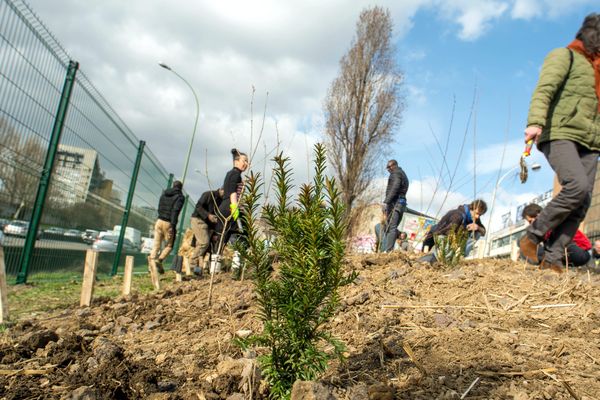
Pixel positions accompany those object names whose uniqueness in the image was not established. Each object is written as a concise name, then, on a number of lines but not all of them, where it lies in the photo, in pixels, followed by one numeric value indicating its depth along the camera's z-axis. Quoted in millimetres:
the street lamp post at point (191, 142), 19708
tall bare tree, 23219
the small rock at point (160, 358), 2355
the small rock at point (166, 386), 1943
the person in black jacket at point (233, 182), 6312
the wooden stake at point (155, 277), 6254
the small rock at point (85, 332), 2984
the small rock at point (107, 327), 3172
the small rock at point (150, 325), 3187
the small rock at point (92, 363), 2182
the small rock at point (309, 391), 1512
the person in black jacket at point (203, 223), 7977
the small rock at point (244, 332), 2807
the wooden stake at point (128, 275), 5312
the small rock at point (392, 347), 2138
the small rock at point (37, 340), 2514
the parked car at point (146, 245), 13206
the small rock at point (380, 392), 1674
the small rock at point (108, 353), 2197
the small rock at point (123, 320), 3363
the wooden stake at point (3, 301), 3934
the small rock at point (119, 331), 3116
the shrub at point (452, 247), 4230
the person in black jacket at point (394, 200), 7801
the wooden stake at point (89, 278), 4602
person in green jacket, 3797
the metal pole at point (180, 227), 16666
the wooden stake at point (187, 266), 10011
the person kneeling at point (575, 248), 5656
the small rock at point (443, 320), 2549
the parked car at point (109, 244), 9273
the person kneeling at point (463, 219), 7309
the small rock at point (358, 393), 1667
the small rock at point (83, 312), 3854
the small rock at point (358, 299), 3016
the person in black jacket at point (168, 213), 9297
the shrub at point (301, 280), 1691
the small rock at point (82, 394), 1750
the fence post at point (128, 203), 10422
